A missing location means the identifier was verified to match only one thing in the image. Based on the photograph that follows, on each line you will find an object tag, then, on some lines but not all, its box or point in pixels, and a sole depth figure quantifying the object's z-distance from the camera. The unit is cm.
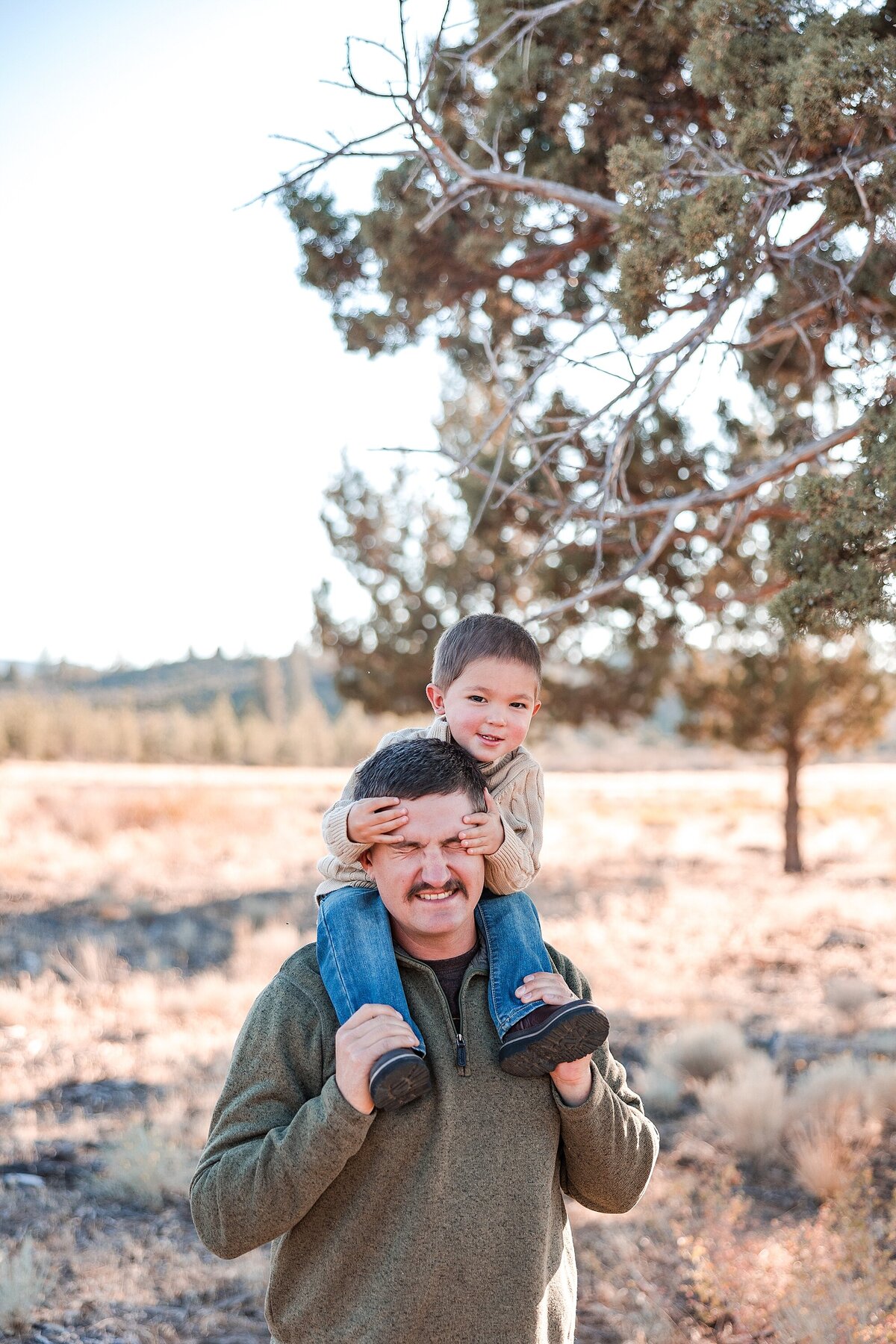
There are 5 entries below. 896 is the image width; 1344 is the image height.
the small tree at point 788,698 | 1803
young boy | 192
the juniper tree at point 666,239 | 382
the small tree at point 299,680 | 11052
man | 183
